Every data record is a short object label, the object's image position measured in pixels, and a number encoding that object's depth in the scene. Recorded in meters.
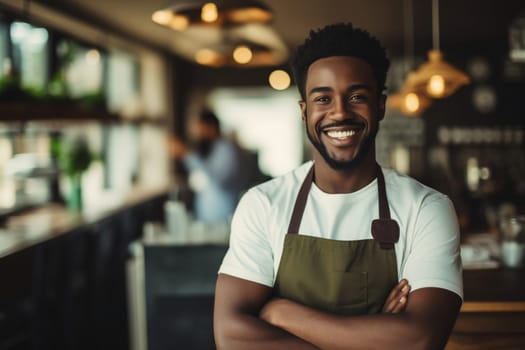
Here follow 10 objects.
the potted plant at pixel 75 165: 5.22
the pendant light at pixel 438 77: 3.09
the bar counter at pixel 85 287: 2.29
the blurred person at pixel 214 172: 5.31
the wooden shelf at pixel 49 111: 4.05
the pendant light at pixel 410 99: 3.61
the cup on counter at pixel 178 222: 3.75
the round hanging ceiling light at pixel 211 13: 2.55
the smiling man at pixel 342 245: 1.54
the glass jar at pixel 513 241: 2.72
